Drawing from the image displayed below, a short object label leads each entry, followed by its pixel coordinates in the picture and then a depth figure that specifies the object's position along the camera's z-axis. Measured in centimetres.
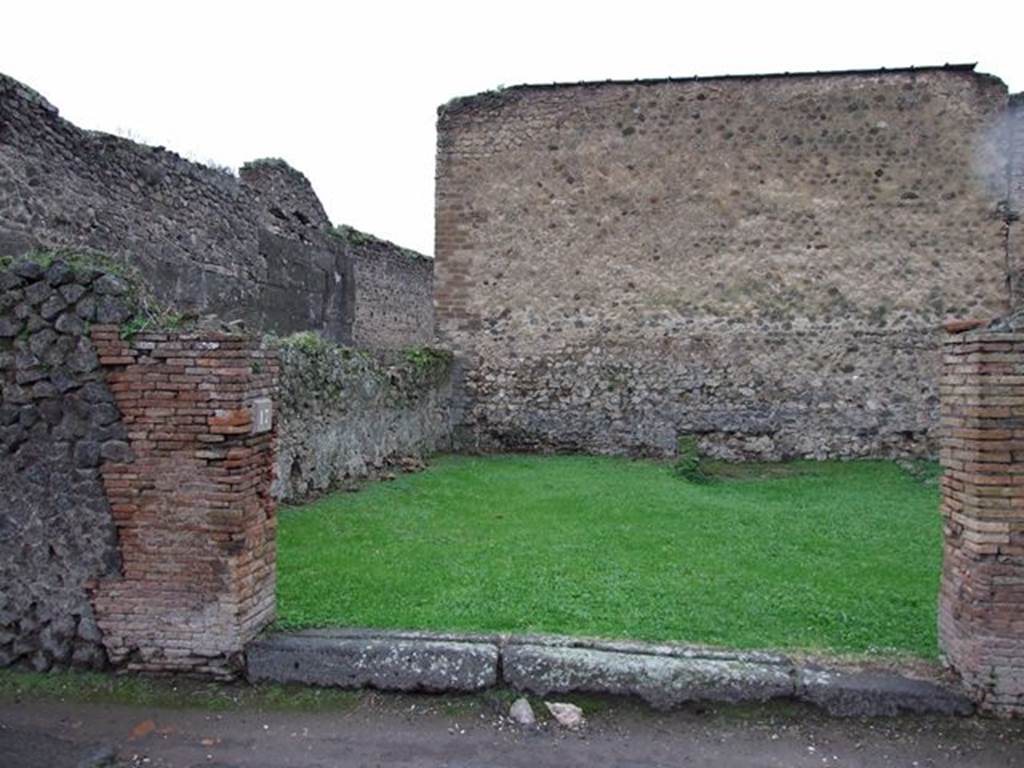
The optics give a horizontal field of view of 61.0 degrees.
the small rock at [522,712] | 398
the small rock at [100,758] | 363
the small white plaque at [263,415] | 452
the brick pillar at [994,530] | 396
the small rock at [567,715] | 394
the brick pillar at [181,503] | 436
